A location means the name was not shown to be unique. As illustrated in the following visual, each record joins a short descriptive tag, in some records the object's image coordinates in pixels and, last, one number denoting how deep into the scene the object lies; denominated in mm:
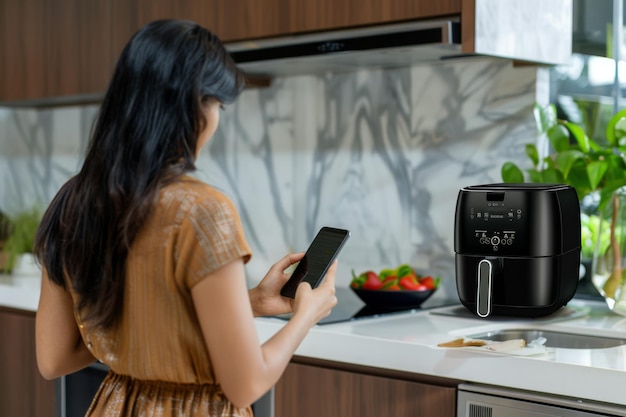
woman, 1188
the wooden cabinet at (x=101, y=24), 2209
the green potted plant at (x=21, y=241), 3189
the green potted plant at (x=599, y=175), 2059
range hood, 2037
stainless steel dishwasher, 1563
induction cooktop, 2121
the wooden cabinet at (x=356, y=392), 1773
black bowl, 2270
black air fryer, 1880
